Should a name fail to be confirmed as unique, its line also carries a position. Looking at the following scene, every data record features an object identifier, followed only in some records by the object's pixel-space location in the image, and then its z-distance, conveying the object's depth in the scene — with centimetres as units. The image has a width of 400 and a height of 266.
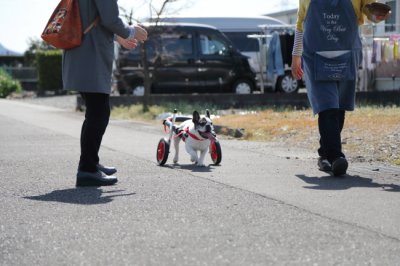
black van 2369
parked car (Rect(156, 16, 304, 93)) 2467
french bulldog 823
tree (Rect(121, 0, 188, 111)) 1944
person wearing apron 754
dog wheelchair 827
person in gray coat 671
